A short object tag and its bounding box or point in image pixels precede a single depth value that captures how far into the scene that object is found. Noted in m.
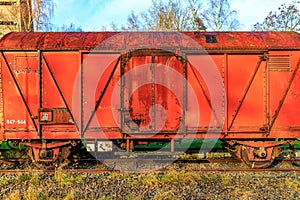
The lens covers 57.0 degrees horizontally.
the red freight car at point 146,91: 7.70
